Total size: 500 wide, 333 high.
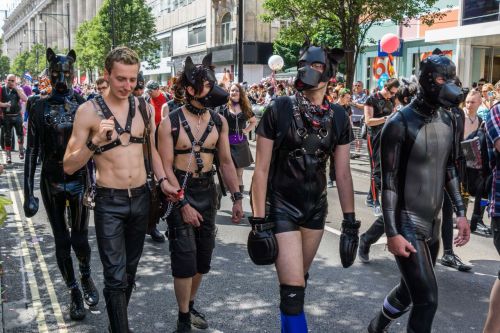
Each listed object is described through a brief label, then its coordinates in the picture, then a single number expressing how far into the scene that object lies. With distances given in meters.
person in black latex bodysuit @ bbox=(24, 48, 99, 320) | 4.54
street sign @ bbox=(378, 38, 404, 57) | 16.41
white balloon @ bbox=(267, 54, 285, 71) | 22.67
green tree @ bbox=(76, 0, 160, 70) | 45.84
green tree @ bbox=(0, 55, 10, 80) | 128.38
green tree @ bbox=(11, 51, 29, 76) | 108.62
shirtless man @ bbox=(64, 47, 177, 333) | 3.75
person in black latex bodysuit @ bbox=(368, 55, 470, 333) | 3.30
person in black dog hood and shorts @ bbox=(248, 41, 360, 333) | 3.37
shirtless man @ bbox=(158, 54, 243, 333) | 4.13
